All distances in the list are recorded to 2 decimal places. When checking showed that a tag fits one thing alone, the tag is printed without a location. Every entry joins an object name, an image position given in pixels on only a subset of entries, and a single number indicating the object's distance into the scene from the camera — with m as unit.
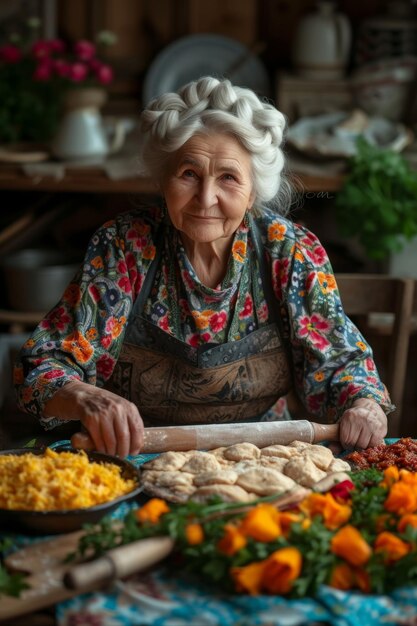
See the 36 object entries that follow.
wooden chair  2.64
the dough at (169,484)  1.61
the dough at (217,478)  1.61
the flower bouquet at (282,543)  1.32
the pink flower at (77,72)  4.08
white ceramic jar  4.40
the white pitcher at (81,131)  4.16
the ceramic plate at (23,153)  4.05
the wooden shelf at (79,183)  3.97
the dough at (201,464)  1.69
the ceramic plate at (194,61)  4.50
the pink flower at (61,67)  4.09
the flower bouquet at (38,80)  4.11
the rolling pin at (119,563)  1.28
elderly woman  2.18
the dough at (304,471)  1.66
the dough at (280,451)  1.78
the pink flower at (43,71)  4.07
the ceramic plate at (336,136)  4.02
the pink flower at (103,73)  4.12
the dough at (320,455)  1.75
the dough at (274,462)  1.72
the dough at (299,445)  1.83
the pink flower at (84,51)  4.12
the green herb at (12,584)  1.30
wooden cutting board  1.30
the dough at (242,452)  1.77
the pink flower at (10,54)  4.19
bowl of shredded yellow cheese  1.47
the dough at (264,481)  1.59
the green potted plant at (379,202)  3.79
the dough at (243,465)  1.68
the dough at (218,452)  1.78
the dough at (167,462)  1.71
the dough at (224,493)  1.54
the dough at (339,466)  1.73
